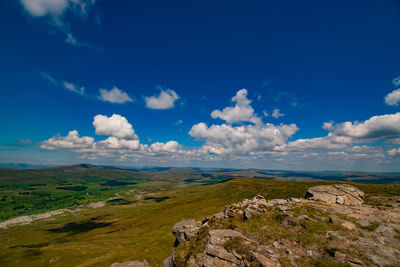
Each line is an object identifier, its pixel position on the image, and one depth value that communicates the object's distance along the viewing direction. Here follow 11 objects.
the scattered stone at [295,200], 41.81
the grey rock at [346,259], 18.78
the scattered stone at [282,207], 35.26
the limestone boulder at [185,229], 36.39
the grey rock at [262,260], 20.18
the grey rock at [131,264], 41.54
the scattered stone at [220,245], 23.02
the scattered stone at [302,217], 29.86
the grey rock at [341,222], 25.84
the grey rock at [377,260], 18.52
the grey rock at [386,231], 23.33
